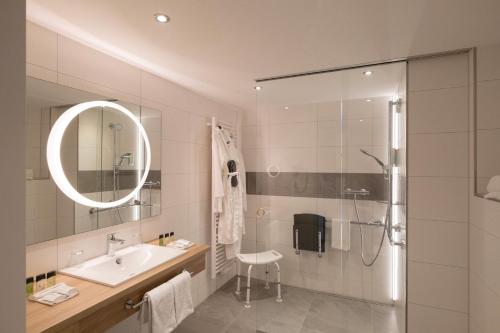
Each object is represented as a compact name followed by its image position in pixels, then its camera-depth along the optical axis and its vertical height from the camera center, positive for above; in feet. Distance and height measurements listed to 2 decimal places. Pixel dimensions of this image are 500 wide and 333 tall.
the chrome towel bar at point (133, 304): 4.72 -2.62
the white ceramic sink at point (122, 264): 4.95 -2.16
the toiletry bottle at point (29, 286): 4.30 -2.07
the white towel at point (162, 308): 4.93 -2.86
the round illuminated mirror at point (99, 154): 5.19 +0.28
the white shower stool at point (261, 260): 9.19 -3.46
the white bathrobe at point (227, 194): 9.23 -1.06
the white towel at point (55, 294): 4.14 -2.16
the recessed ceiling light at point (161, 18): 4.30 +2.55
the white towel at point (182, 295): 5.54 -2.90
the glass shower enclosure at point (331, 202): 7.27 -1.13
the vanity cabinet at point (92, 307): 3.67 -2.23
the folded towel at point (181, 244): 6.95 -2.18
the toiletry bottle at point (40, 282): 4.50 -2.09
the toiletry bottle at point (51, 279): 4.62 -2.09
